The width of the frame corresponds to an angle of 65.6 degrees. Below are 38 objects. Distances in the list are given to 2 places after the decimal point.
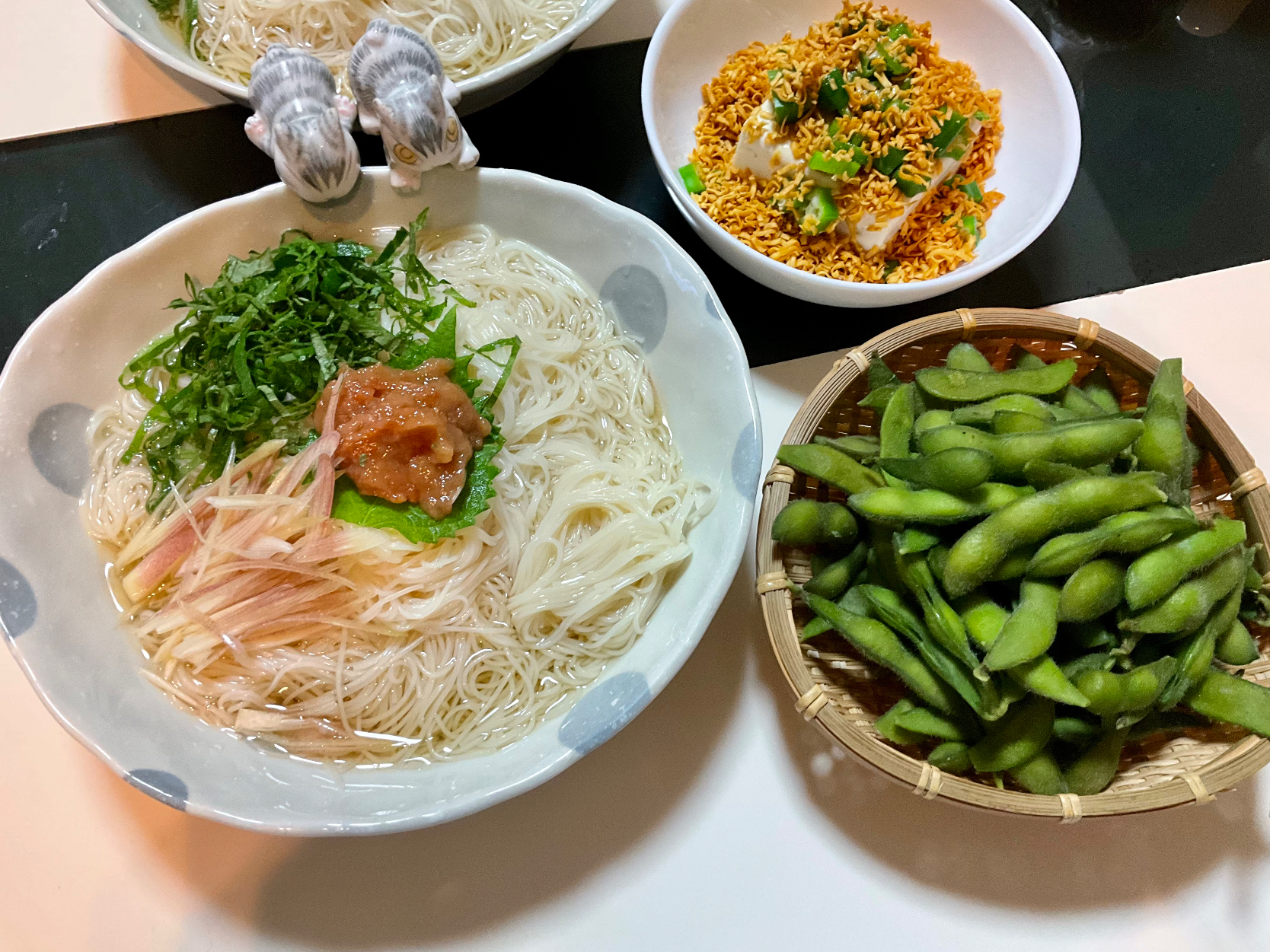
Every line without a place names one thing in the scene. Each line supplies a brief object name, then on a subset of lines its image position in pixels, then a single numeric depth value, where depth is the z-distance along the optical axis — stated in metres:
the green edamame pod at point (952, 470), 0.28
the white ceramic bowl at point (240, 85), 0.34
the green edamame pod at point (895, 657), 0.29
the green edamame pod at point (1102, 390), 0.33
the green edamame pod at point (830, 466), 0.30
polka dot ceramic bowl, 0.29
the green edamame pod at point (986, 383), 0.31
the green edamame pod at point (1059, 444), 0.29
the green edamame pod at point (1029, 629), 0.27
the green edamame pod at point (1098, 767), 0.29
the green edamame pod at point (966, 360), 0.33
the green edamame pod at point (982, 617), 0.28
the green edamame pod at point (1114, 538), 0.28
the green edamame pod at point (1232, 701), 0.28
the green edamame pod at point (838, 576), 0.31
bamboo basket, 0.29
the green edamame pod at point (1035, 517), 0.28
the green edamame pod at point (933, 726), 0.29
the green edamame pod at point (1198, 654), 0.29
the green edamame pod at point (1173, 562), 0.28
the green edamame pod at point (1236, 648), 0.29
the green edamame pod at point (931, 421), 0.31
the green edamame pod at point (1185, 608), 0.28
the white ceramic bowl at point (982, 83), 0.35
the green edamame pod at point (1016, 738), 0.29
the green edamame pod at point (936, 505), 0.29
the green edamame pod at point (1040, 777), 0.29
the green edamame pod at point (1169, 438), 0.29
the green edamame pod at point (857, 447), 0.32
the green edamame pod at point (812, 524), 0.30
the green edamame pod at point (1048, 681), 0.27
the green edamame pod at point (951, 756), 0.29
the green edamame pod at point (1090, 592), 0.28
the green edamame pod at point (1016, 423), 0.30
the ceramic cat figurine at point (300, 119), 0.32
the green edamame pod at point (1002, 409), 0.30
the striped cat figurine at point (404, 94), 0.32
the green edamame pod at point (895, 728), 0.30
